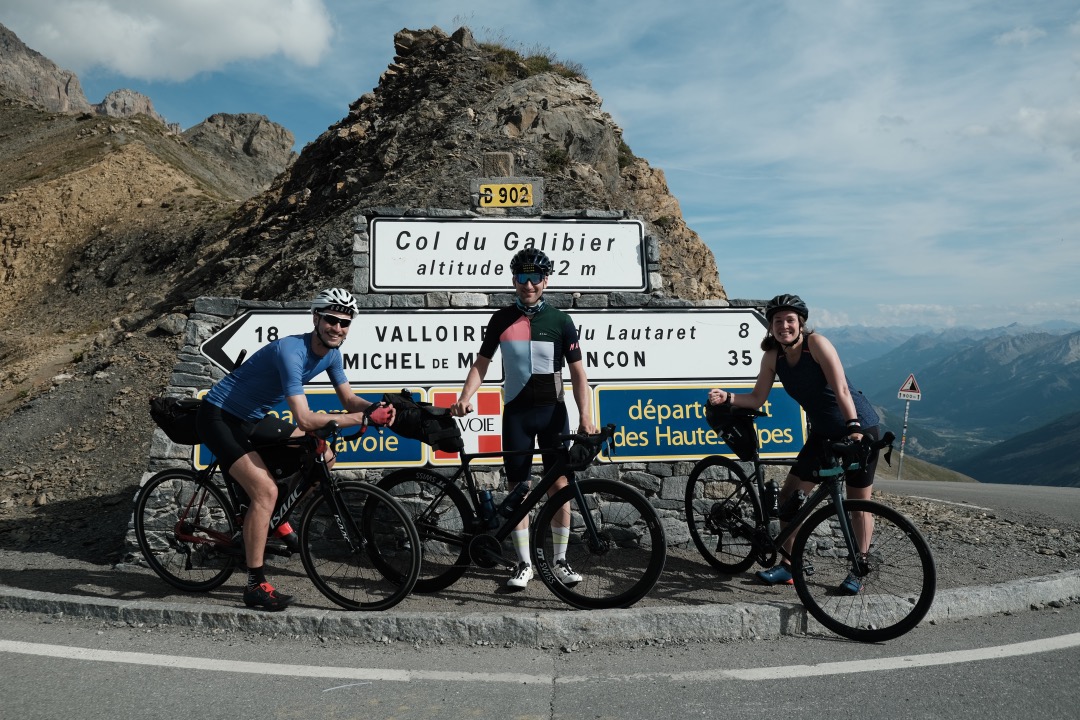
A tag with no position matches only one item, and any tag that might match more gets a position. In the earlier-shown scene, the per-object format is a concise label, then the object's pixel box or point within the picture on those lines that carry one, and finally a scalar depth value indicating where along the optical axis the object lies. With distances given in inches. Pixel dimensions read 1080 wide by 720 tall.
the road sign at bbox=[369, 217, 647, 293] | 258.6
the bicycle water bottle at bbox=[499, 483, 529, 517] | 183.5
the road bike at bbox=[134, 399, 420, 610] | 173.8
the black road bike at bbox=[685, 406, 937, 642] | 161.0
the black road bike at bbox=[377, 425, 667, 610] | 175.3
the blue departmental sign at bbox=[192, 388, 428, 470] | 236.1
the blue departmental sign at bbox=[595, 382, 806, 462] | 246.1
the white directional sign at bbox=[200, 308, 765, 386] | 236.4
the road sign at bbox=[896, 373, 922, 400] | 1040.2
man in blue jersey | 170.2
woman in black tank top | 179.3
